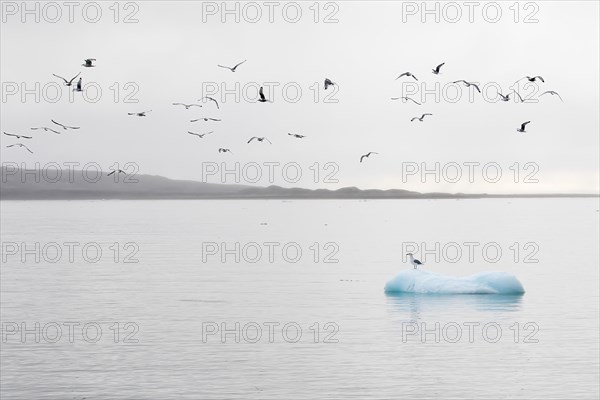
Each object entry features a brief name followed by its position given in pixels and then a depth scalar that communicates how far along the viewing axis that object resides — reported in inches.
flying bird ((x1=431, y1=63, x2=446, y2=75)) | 1742.2
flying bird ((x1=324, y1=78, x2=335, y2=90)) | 1663.3
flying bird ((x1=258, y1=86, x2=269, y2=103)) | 1609.5
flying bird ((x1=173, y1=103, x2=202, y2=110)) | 1715.1
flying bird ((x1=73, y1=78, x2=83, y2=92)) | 1651.1
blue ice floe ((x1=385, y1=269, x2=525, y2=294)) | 2199.8
